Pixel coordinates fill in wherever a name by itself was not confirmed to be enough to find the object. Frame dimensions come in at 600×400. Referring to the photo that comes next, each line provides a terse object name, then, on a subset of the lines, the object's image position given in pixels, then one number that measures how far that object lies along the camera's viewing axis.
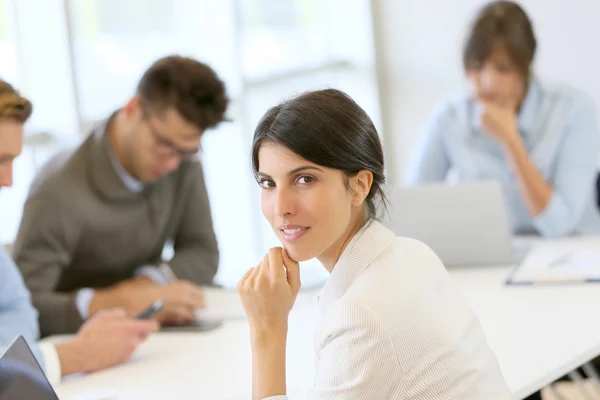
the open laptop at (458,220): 4.57
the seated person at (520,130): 5.26
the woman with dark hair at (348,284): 2.33
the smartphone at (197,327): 4.00
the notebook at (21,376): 2.43
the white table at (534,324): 3.19
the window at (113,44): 6.19
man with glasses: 4.22
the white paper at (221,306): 4.17
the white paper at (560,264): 4.26
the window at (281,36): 8.02
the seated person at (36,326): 3.39
